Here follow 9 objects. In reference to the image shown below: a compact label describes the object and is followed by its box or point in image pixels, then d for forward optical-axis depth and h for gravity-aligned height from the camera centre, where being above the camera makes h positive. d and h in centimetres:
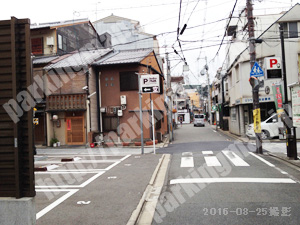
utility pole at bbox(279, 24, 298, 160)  1116 -86
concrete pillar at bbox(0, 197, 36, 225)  356 -124
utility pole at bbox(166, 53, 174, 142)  2322 +119
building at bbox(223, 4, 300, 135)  2053 +404
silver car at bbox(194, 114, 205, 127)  4750 -60
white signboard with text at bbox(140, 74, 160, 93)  1474 +203
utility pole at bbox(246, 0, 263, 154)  1342 +318
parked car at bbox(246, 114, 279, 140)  2031 -105
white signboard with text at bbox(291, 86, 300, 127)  1006 +37
